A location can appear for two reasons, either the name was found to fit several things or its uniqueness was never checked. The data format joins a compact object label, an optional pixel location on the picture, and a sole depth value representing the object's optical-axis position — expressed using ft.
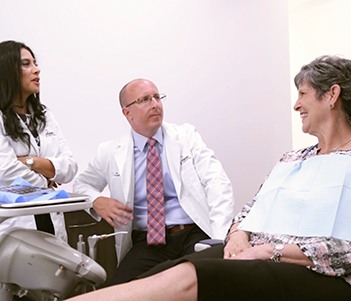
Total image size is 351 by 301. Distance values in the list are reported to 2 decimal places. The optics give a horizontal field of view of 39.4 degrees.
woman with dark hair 6.57
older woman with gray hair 4.20
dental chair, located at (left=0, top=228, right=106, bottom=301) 5.59
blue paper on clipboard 4.99
